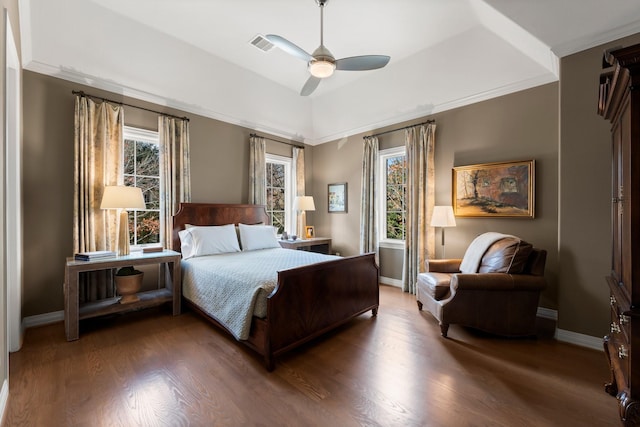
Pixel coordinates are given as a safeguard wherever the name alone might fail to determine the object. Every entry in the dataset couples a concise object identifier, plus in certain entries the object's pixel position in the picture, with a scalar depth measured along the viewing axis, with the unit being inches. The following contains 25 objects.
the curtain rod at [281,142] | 196.3
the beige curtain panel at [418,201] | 165.3
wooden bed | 89.8
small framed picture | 215.5
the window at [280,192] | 213.3
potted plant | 122.3
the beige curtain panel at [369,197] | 193.5
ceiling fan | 106.0
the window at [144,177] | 147.6
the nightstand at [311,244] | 191.0
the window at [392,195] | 187.9
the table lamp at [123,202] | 118.6
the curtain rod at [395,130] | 166.6
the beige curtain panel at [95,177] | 125.3
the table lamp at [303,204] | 203.9
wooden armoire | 51.1
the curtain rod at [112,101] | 126.2
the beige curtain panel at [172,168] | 152.6
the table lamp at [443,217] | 148.3
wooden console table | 105.9
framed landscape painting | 134.2
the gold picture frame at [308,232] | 214.5
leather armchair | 106.8
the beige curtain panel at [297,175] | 222.4
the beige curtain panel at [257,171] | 191.6
